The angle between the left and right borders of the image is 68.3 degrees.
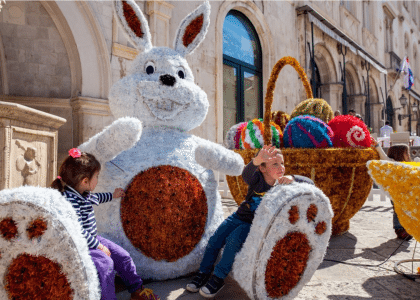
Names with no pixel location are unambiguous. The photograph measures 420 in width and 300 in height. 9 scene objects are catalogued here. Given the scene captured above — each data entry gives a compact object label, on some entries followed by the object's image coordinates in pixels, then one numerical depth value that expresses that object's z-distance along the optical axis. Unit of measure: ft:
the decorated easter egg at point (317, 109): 9.50
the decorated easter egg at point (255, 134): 9.00
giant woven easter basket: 8.09
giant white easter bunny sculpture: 5.68
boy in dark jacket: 5.35
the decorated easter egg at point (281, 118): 10.84
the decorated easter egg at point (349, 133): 8.50
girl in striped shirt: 4.63
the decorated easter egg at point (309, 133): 8.31
